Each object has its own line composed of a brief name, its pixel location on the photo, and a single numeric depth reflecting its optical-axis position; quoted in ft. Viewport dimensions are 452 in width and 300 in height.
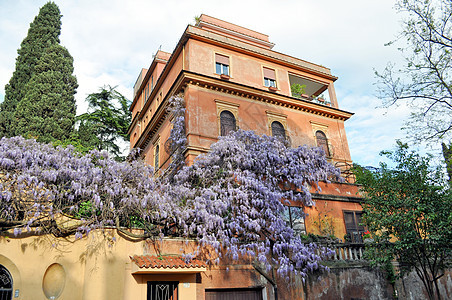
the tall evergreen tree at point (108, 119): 90.43
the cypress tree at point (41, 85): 60.75
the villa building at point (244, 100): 56.08
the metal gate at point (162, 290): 34.42
